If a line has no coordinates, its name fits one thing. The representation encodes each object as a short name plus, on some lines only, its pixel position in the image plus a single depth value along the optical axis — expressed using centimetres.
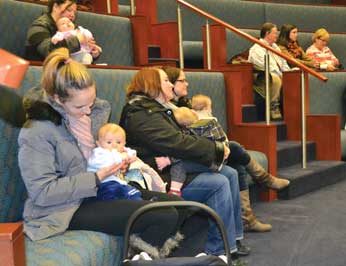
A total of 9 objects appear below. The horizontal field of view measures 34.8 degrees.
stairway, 394
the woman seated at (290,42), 553
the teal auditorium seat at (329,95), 521
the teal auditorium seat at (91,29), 323
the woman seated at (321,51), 583
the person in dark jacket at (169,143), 251
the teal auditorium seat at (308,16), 677
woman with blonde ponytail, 184
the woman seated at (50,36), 296
